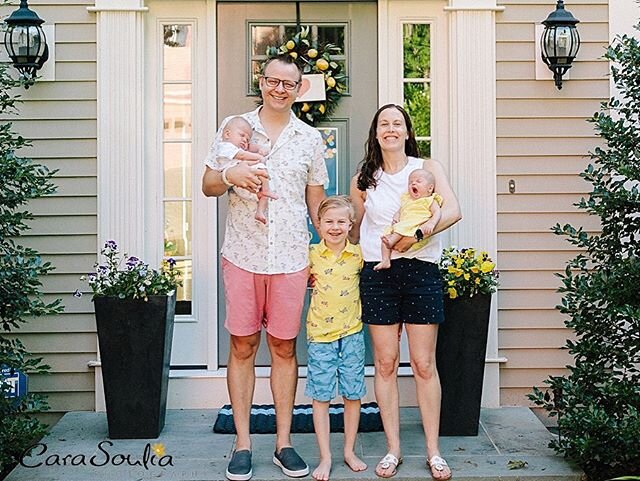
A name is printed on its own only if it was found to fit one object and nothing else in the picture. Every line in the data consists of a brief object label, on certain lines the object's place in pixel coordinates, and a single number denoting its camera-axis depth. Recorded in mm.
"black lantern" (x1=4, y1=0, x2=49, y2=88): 4172
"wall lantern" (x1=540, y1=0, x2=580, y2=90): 4250
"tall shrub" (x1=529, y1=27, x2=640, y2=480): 3441
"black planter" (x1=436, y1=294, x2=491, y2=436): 3945
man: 3332
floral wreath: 4430
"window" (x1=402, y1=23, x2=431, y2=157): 4492
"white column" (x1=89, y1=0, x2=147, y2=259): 4348
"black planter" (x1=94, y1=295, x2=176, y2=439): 3881
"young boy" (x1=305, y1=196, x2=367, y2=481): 3416
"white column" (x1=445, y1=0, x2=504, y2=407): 4371
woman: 3393
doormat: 4031
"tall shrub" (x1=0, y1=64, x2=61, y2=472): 3480
